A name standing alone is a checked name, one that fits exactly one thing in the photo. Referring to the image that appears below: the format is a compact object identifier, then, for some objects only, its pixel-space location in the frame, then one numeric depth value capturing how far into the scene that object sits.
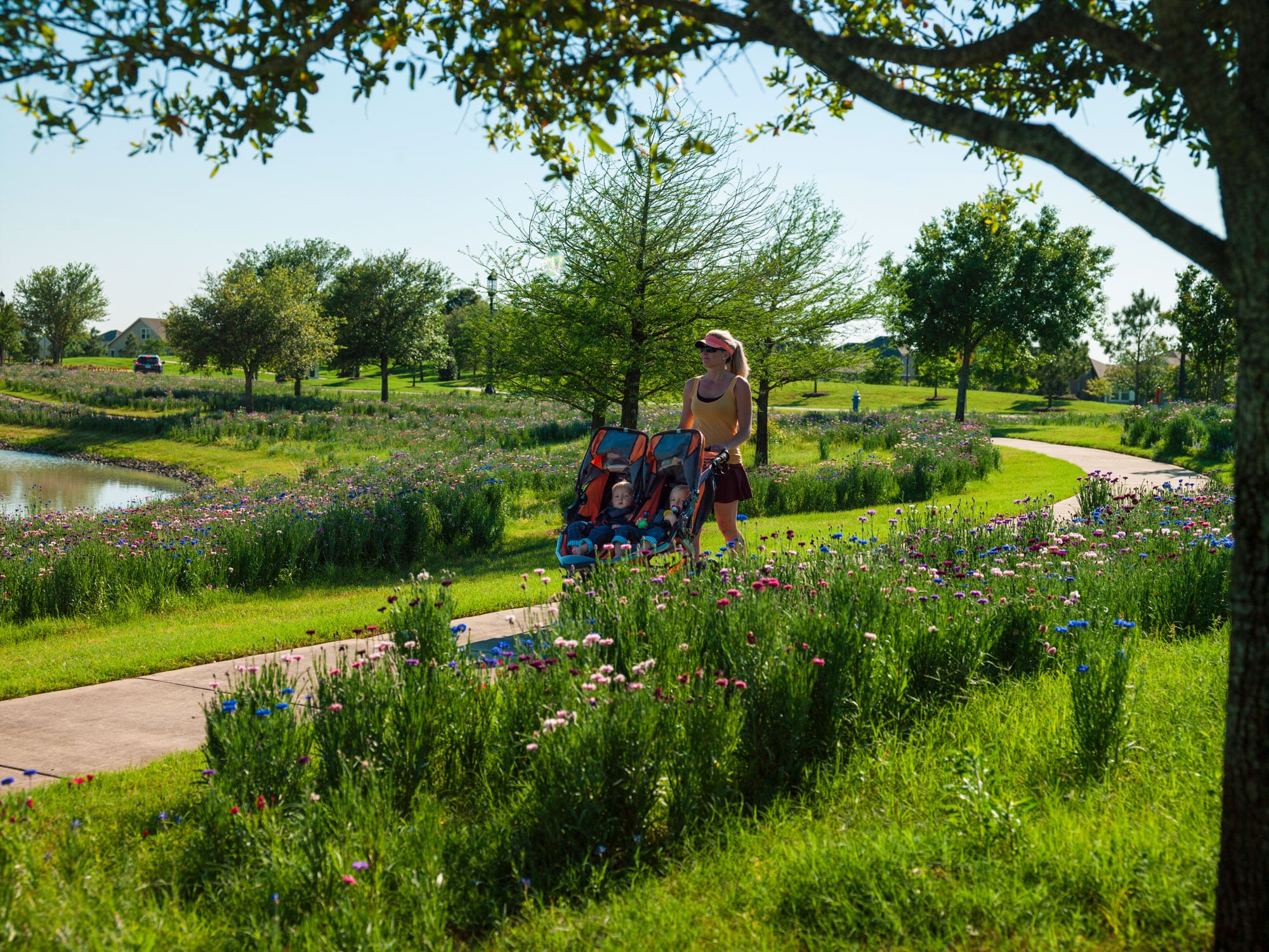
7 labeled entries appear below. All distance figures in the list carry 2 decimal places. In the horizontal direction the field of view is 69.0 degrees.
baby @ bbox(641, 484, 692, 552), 6.93
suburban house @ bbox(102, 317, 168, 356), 131.88
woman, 7.43
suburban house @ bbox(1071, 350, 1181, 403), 95.94
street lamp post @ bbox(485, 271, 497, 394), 14.11
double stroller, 7.10
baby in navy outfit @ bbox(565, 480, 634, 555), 6.78
